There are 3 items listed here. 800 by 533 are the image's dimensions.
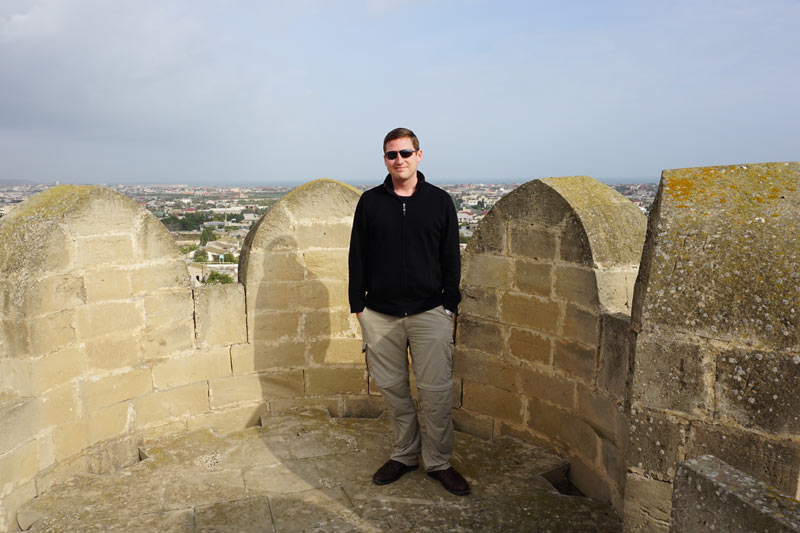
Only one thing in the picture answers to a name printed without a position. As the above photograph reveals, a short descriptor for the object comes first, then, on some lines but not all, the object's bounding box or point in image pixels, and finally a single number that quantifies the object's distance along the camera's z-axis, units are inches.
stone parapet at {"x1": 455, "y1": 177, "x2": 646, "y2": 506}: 142.5
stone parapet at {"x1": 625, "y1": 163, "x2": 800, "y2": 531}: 79.7
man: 136.8
